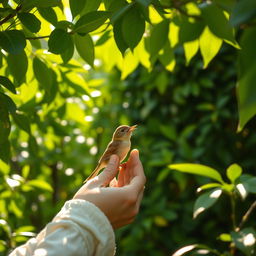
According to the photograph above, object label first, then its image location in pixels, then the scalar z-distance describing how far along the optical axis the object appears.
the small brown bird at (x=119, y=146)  1.18
